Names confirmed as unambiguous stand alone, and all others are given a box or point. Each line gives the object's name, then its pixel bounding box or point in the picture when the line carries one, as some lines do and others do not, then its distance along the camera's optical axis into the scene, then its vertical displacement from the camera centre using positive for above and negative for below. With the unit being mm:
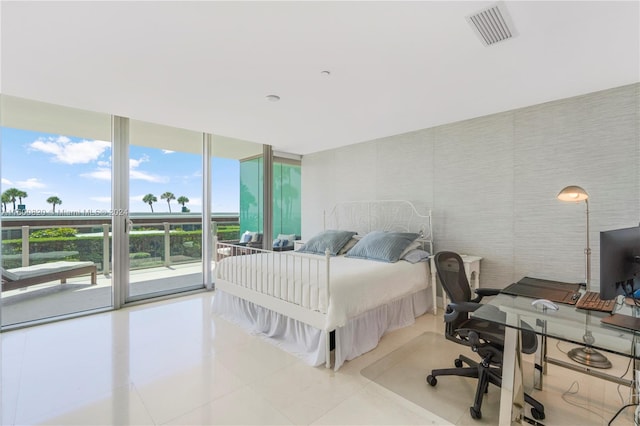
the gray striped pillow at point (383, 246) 3279 -411
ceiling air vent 1627 +1170
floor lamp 2271 -1227
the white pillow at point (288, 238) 5360 -483
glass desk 1322 -609
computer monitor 1471 -273
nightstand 3153 -685
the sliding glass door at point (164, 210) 3912 +56
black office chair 1760 -833
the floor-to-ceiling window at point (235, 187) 4652 +469
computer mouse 1677 -569
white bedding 2324 -660
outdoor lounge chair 3129 -711
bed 2352 -755
